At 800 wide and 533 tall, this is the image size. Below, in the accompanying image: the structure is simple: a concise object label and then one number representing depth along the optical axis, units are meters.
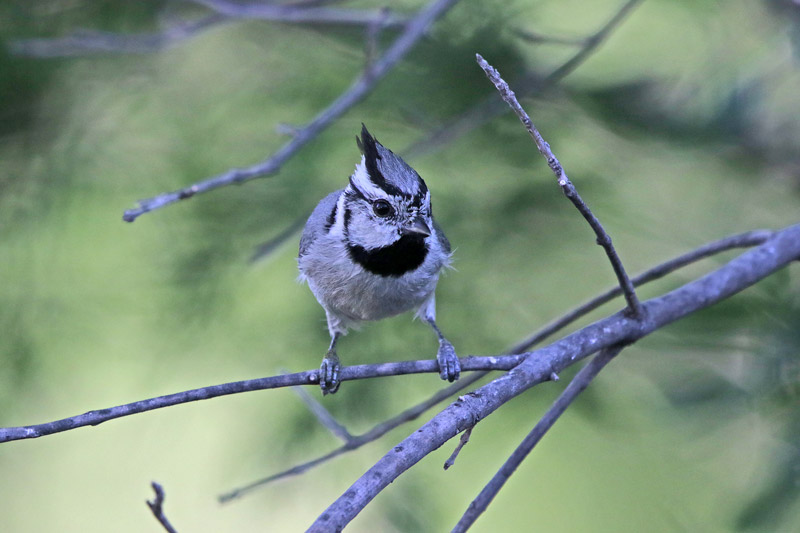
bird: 3.96
